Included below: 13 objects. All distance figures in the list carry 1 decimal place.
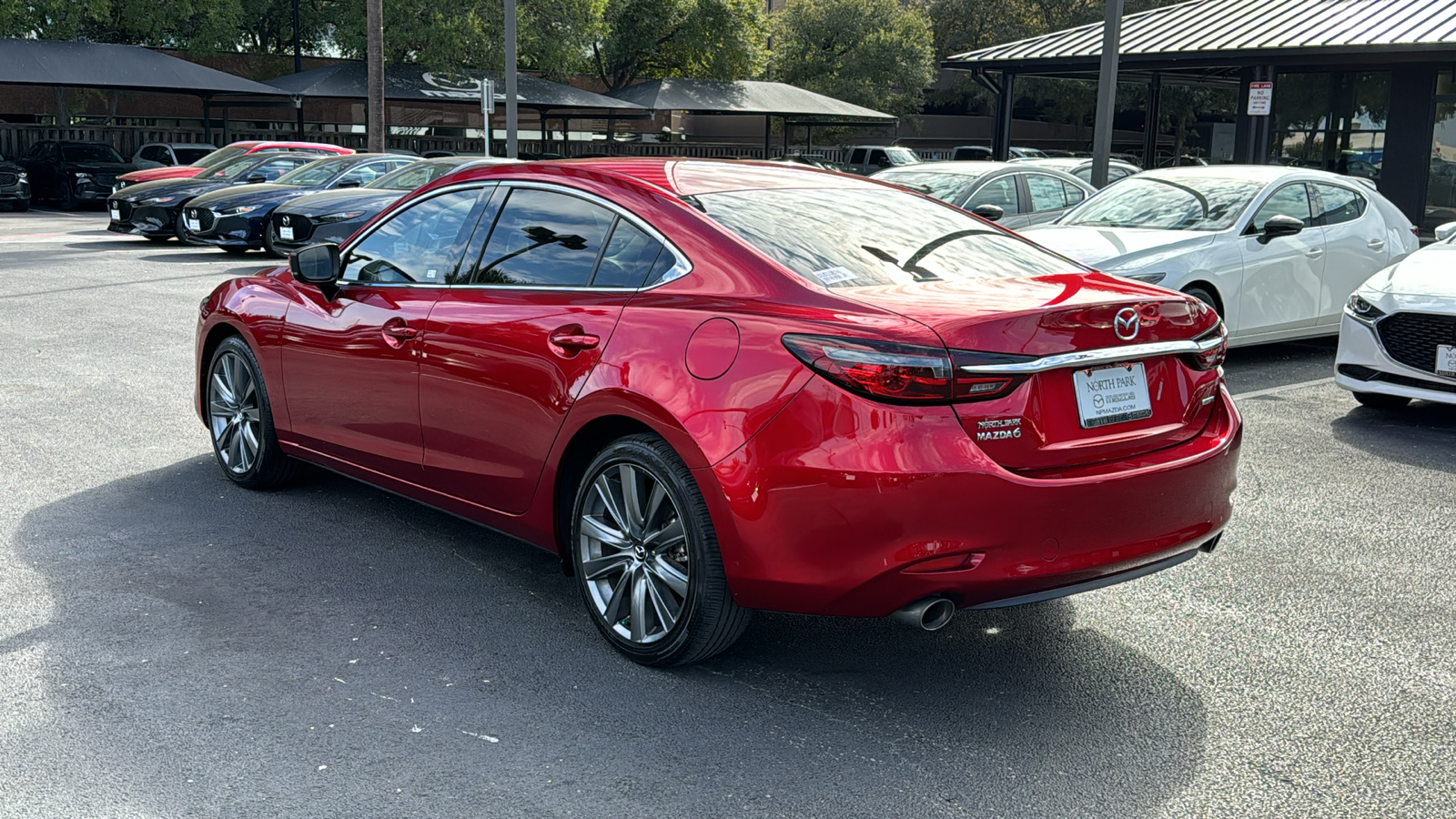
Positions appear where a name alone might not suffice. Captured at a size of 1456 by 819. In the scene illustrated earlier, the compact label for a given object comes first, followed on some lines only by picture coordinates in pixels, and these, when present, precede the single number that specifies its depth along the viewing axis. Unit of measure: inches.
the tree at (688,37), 1665.8
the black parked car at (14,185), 1101.1
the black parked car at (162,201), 778.2
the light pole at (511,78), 821.9
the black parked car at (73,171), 1159.6
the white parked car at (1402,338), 315.9
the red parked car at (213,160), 923.1
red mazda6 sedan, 144.6
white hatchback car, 383.9
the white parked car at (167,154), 1190.3
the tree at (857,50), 1860.2
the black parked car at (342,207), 650.2
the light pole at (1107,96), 661.3
